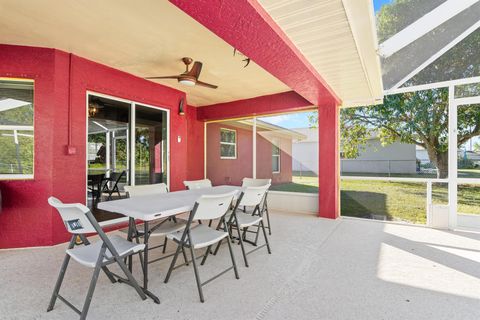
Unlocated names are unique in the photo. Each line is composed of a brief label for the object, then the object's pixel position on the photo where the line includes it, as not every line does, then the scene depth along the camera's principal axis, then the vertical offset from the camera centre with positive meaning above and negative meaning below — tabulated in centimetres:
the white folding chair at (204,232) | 211 -66
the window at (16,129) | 326 +46
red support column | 482 +0
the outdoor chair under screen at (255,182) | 399 -36
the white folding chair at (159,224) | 259 -74
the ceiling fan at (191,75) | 340 +125
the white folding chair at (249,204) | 280 -57
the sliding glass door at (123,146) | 440 +34
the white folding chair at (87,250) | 171 -72
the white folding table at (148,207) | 204 -42
